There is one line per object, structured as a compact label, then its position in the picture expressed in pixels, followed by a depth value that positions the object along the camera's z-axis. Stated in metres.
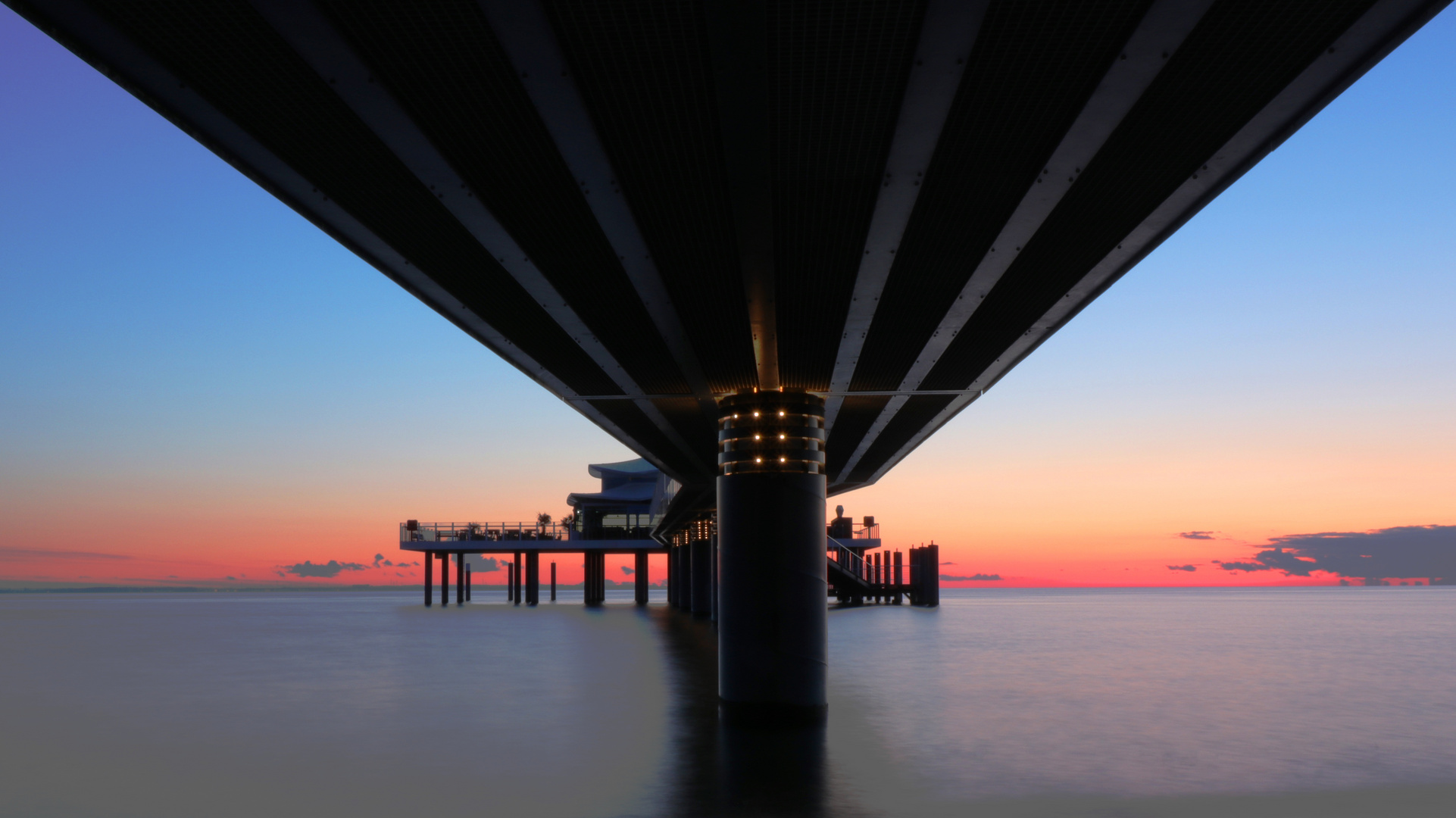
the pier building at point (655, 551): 56.31
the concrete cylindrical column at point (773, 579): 14.93
